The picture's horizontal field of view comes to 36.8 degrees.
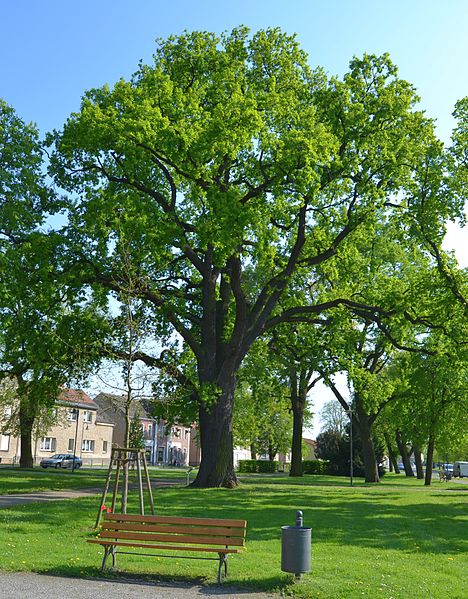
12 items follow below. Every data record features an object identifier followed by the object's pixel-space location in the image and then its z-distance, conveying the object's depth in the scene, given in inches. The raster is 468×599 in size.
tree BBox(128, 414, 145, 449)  1238.9
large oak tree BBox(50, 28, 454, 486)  939.3
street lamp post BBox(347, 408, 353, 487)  1595.2
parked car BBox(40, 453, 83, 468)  2357.3
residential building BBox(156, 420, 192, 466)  4025.6
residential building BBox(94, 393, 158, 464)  3815.5
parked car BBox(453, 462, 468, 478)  3628.2
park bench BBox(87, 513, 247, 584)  398.3
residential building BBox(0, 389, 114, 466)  2573.8
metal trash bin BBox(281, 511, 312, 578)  383.9
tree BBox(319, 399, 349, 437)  4323.8
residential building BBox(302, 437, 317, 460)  5533.5
